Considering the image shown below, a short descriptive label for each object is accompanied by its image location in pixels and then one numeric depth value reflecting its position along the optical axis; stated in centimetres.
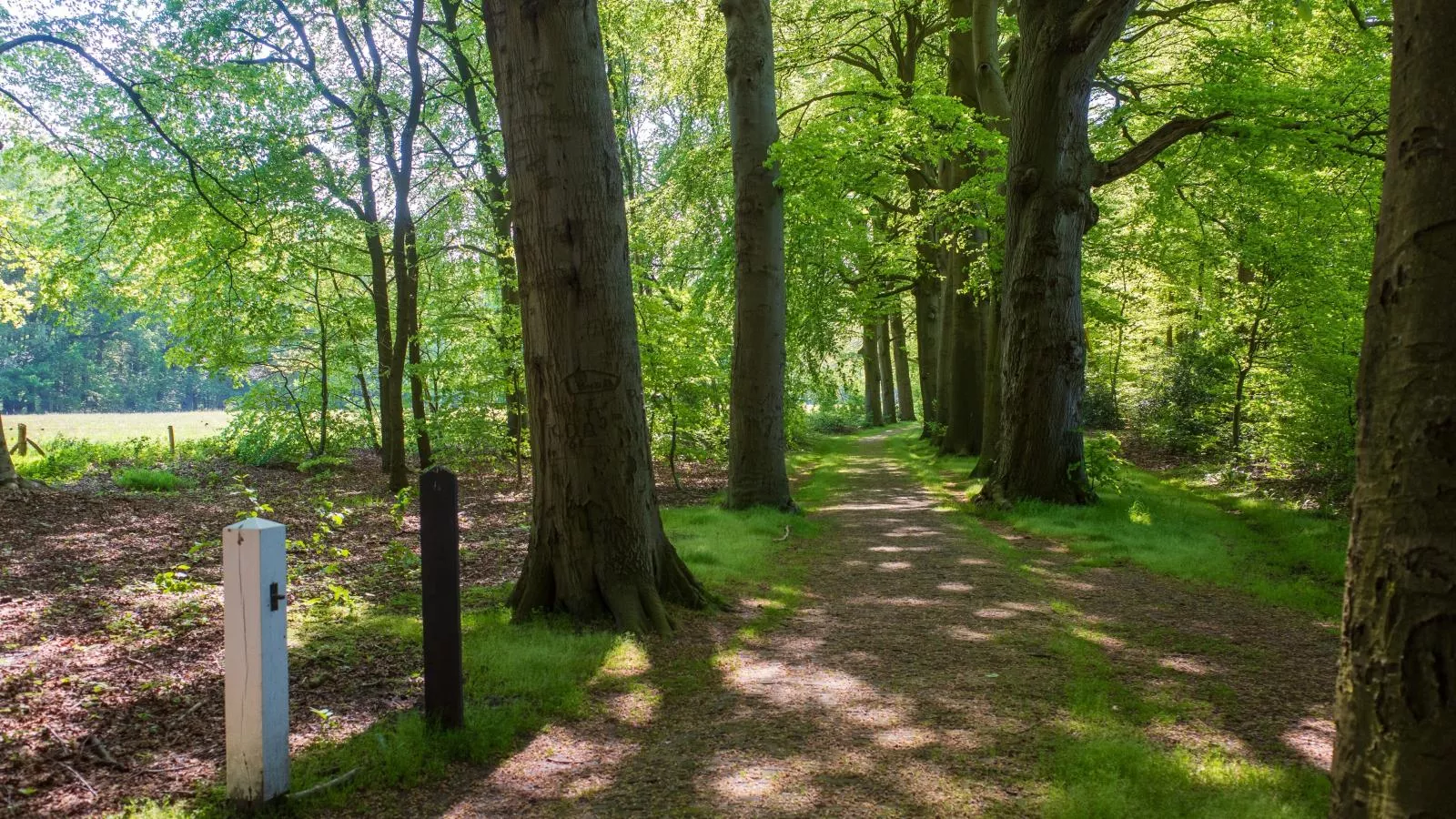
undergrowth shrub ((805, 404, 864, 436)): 3638
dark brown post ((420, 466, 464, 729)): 392
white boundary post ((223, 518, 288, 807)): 309
